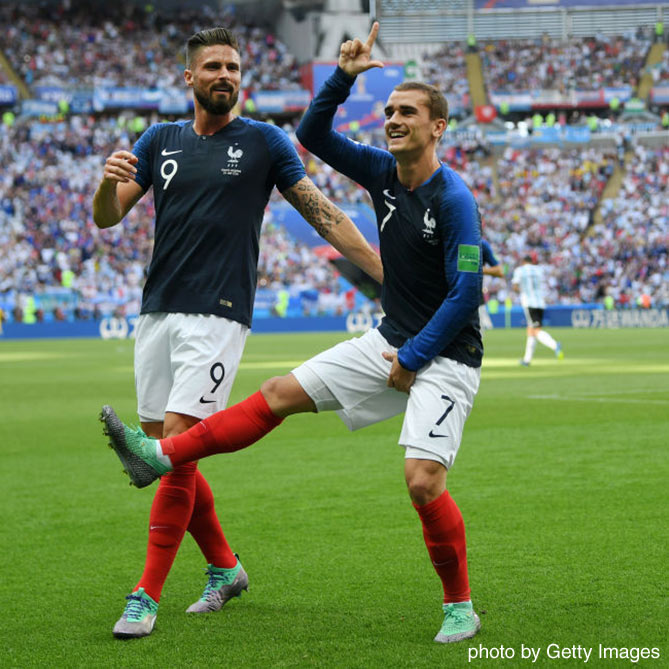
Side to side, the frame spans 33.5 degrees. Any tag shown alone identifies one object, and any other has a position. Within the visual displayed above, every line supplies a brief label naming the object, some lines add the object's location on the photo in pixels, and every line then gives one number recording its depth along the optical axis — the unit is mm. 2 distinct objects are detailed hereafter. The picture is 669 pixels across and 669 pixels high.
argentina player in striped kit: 21656
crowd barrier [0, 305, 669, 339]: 37281
